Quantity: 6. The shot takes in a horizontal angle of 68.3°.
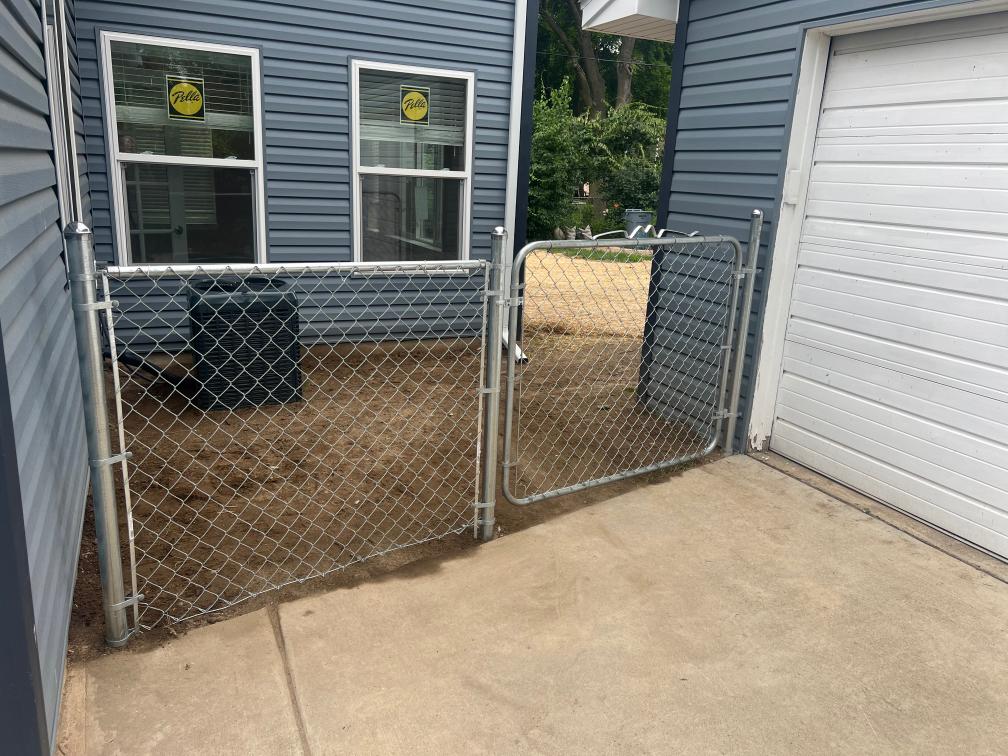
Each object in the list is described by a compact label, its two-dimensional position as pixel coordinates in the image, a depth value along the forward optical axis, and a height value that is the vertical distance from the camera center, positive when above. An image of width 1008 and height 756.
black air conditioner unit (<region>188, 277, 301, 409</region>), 4.64 -1.12
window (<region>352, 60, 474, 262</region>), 6.00 +0.14
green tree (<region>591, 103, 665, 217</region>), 18.19 +0.79
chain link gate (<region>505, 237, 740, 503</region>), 4.09 -1.39
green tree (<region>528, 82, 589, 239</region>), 15.76 +0.30
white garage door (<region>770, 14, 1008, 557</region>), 3.06 -0.33
